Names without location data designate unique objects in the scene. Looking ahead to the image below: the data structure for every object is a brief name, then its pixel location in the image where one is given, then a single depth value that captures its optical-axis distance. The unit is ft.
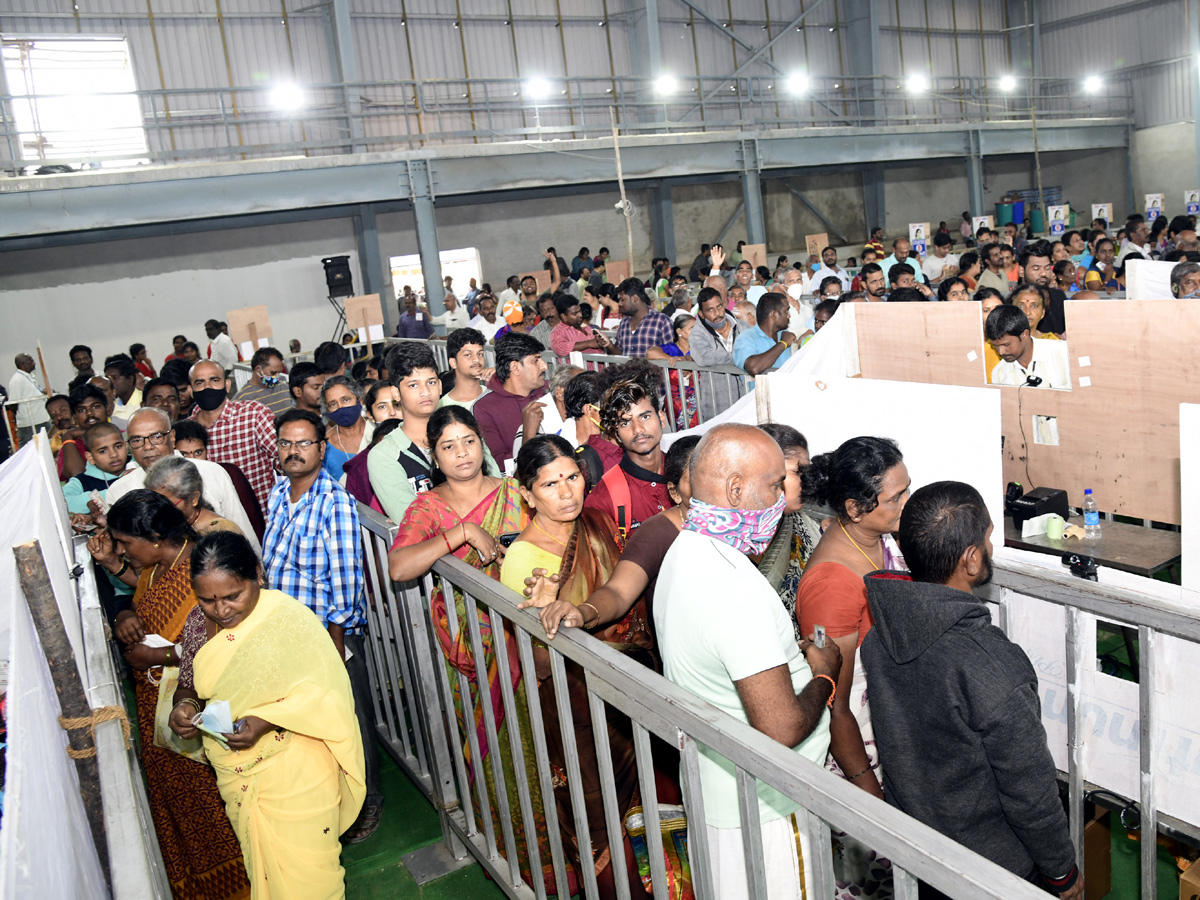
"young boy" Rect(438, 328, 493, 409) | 16.62
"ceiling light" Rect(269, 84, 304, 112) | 56.54
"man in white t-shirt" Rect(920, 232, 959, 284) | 47.12
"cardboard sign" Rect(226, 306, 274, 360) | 37.73
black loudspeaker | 50.67
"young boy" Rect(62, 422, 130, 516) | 15.94
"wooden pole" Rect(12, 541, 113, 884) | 6.72
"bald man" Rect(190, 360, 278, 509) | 17.48
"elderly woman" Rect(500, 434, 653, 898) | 8.55
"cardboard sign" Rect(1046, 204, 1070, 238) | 59.47
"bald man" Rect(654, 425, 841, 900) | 6.49
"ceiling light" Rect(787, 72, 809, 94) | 70.05
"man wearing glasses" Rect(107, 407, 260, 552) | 13.88
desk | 12.62
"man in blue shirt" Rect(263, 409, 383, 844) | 11.53
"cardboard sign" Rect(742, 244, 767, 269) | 49.55
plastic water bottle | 13.93
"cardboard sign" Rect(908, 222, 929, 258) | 57.11
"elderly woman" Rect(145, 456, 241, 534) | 11.84
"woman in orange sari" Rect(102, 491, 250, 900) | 10.61
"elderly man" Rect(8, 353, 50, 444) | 36.45
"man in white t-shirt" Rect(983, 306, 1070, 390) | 16.01
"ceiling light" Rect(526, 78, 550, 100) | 61.52
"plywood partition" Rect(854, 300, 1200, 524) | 13.44
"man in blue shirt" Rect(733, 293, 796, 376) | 21.71
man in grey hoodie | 6.59
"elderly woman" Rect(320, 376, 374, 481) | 16.33
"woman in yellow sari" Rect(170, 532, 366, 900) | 8.96
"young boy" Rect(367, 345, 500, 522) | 12.27
